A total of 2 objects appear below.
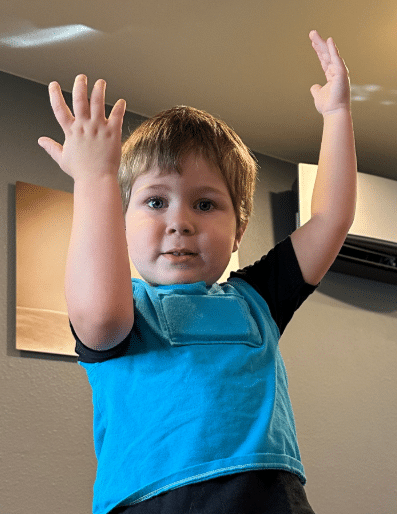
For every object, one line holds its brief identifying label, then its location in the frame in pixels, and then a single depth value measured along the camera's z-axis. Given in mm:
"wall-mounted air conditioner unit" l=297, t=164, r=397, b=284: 2400
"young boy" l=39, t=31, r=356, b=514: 586
